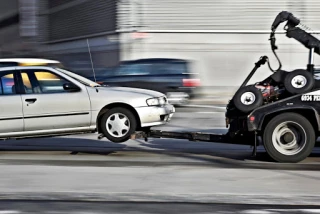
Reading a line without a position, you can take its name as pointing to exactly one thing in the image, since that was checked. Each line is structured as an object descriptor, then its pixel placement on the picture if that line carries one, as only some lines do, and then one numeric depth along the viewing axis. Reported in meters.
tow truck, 10.03
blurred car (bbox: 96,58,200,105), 21.06
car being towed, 11.05
